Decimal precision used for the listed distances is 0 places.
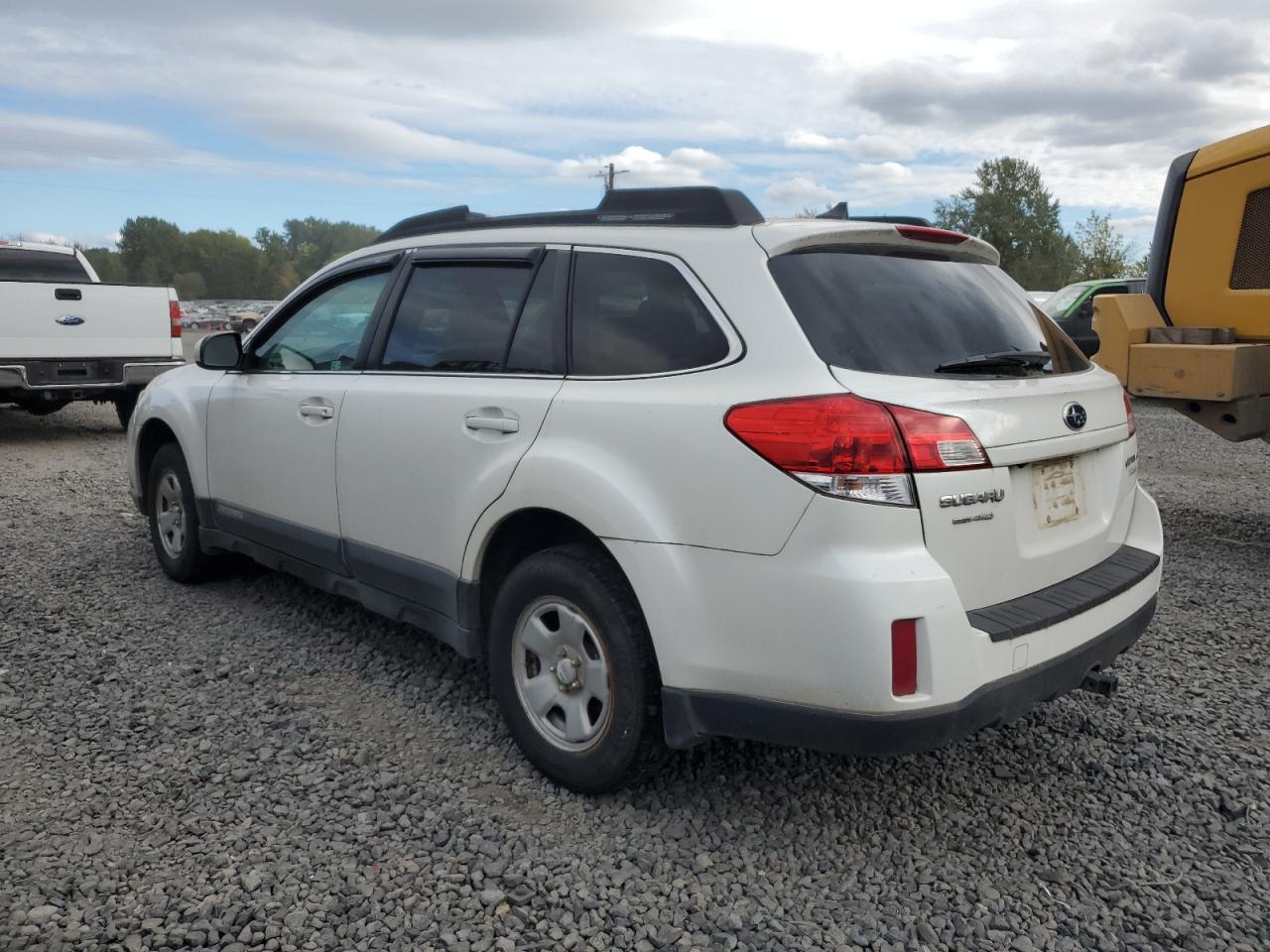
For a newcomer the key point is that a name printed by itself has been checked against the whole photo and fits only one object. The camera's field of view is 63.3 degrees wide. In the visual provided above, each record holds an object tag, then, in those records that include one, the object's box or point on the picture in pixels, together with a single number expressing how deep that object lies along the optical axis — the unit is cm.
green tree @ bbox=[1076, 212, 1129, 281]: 5759
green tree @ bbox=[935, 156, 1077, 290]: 7244
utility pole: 5679
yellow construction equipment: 568
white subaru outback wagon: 253
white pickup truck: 966
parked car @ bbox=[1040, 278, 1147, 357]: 1412
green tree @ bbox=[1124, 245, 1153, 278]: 4723
